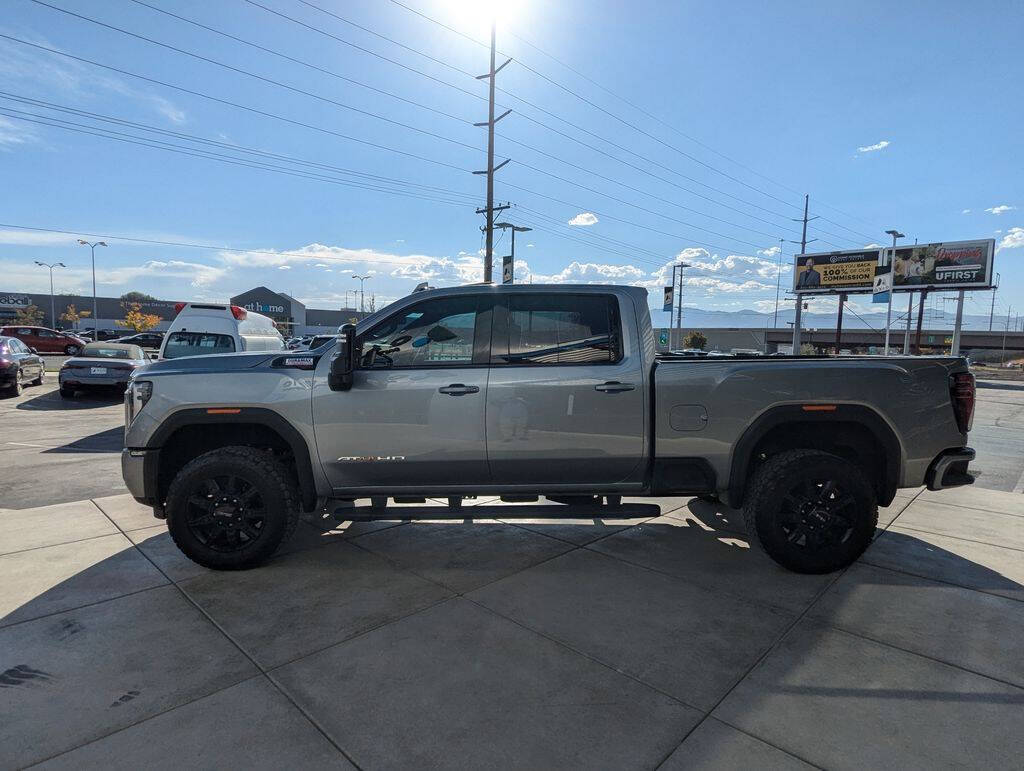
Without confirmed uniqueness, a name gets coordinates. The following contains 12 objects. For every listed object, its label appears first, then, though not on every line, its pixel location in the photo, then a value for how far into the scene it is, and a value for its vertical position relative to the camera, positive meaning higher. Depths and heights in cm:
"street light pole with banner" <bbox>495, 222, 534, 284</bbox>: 2688 +315
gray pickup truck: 398 -61
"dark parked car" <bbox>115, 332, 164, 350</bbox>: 3566 -88
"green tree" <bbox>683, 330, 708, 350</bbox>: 7062 -28
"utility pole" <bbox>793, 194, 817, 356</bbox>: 4522 +92
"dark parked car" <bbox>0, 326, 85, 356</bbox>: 3045 -87
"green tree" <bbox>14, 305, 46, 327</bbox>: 7081 +95
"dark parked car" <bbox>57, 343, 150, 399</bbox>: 1328 -111
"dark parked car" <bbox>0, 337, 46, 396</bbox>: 1359 -106
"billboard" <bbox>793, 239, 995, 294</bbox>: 3856 +549
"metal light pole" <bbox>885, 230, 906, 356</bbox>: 3634 +511
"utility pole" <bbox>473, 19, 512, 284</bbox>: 2192 +668
